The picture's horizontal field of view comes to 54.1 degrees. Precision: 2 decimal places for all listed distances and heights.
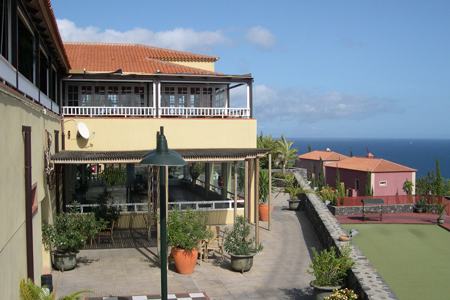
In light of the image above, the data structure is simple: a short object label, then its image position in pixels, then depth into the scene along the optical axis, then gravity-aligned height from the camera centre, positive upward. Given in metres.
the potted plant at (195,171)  22.70 -1.33
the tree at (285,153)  32.09 -0.59
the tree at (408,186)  38.12 -3.62
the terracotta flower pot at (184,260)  11.05 -2.87
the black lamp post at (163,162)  5.68 -0.21
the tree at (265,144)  32.40 +0.08
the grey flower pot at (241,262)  11.27 -3.01
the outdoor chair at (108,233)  13.27 -2.64
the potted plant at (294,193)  20.24 -2.23
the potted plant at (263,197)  17.92 -2.13
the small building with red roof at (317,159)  48.00 -1.57
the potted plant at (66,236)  10.39 -2.17
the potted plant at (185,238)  11.01 -2.33
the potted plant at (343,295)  8.29 -2.86
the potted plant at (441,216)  25.87 -4.25
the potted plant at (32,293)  6.25 -2.10
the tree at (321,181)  35.58 -3.03
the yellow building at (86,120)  6.45 +0.75
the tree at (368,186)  36.41 -3.46
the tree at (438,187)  38.78 -3.81
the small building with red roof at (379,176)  38.47 -2.84
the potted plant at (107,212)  13.86 -2.11
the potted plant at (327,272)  9.12 -2.68
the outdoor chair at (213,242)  12.22 -2.73
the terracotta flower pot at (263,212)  17.89 -2.73
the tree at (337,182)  34.37 -3.14
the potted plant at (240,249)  11.30 -2.68
